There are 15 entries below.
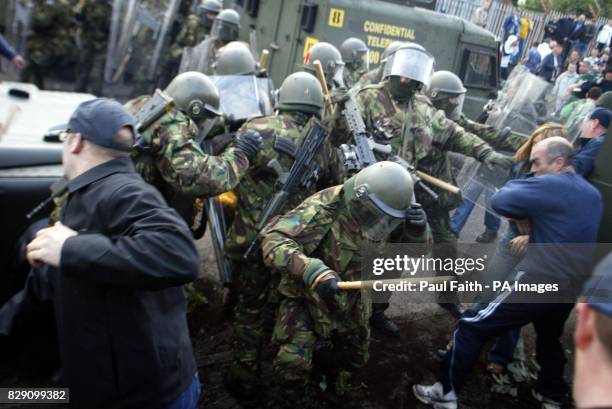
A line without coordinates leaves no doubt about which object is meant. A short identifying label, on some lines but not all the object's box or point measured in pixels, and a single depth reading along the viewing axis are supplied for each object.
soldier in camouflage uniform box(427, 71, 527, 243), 5.01
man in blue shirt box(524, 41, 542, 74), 11.75
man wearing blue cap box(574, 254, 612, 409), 1.06
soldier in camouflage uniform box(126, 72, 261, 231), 3.08
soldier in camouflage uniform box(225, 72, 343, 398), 3.47
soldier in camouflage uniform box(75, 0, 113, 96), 8.07
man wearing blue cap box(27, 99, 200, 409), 1.81
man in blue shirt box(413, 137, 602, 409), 3.17
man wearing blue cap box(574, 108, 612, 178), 4.11
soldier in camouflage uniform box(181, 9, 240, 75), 6.78
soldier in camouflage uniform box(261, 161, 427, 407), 2.84
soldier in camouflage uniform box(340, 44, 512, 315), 4.36
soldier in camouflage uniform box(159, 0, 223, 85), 8.30
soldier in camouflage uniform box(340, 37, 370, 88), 6.56
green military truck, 7.93
